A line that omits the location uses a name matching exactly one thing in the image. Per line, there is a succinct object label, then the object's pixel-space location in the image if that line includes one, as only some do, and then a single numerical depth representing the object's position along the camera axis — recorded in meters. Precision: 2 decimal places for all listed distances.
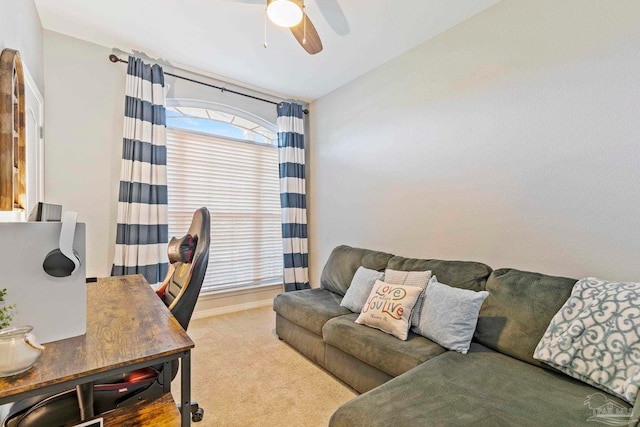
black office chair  1.07
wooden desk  0.76
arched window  3.21
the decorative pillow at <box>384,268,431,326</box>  1.97
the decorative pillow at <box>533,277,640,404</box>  1.24
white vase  0.75
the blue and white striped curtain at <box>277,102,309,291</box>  3.73
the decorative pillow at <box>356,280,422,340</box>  1.90
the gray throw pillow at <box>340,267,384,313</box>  2.35
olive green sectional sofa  1.15
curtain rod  2.73
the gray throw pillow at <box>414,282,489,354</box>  1.73
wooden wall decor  1.43
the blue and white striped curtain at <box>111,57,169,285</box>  2.68
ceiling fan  1.55
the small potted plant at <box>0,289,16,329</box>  0.83
